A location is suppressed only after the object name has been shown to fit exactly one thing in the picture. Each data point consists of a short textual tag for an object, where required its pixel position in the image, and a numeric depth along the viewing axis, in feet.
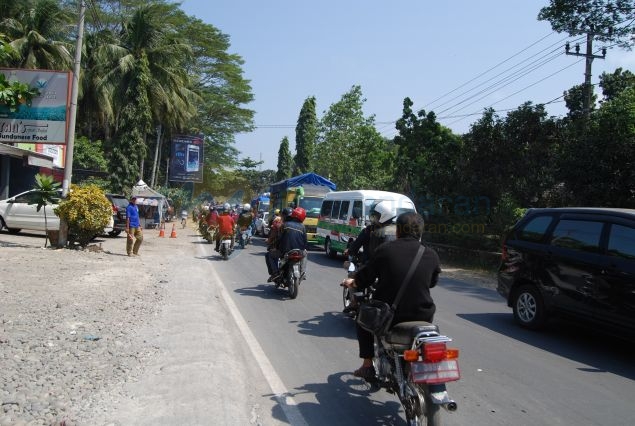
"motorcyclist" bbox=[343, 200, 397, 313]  21.74
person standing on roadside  52.15
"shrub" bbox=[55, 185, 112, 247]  50.21
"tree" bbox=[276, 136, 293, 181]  248.32
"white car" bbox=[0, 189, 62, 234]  61.67
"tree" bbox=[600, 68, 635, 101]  90.58
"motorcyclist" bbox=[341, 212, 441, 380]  14.17
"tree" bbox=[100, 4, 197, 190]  116.98
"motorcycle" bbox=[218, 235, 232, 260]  55.02
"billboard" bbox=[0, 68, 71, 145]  52.13
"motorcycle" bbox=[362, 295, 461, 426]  12.57
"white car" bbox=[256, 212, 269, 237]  98.99
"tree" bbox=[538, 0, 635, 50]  58.44
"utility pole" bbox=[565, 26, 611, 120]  60.70
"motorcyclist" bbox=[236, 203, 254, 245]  67.74
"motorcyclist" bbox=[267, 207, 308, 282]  34.53
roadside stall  104.88
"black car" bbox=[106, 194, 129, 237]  70.90
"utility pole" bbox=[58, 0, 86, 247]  51.65
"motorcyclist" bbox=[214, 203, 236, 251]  54.85
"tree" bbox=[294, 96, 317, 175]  190.19
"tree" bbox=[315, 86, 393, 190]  113.32
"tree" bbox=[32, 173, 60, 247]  50.65
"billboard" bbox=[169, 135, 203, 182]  143.33
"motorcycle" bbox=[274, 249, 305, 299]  33.76
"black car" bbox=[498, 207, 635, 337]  22.21
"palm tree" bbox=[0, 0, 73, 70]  101.40
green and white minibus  53.57
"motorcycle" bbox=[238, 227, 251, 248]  69.51
